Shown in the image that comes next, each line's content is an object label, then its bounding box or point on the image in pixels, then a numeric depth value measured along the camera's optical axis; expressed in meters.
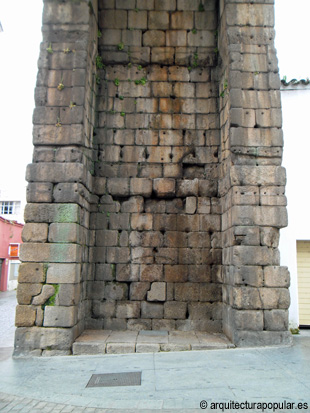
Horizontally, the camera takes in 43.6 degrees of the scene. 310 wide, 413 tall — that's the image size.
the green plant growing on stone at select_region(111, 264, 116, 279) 8.37
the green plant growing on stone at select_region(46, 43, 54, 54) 8.12
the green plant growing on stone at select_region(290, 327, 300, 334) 8.70
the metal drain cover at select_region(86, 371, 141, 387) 5.29
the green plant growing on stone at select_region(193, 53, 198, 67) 9.16
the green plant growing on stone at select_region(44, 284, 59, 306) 7.15
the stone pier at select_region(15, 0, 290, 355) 7.29
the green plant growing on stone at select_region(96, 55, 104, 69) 9.00
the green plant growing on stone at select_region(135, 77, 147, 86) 9.08
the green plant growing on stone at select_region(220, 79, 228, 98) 8.38
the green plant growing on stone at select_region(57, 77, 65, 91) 7.94
